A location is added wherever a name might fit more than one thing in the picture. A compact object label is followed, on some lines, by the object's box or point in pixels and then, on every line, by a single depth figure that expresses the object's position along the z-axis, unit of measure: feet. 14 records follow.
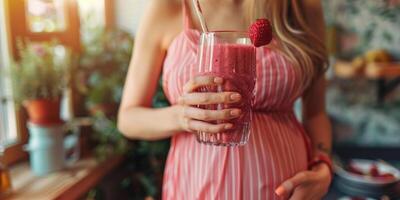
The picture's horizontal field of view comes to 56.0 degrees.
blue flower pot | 4.12
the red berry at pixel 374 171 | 5.38
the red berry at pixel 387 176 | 5.12
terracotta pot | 4.05
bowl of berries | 4.90
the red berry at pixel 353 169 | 5.51
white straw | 2.12
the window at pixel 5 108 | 4.13
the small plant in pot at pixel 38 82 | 4.00
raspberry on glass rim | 2.01
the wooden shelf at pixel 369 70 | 6.20
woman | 2.51
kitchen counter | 7.16
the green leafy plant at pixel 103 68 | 5.19
